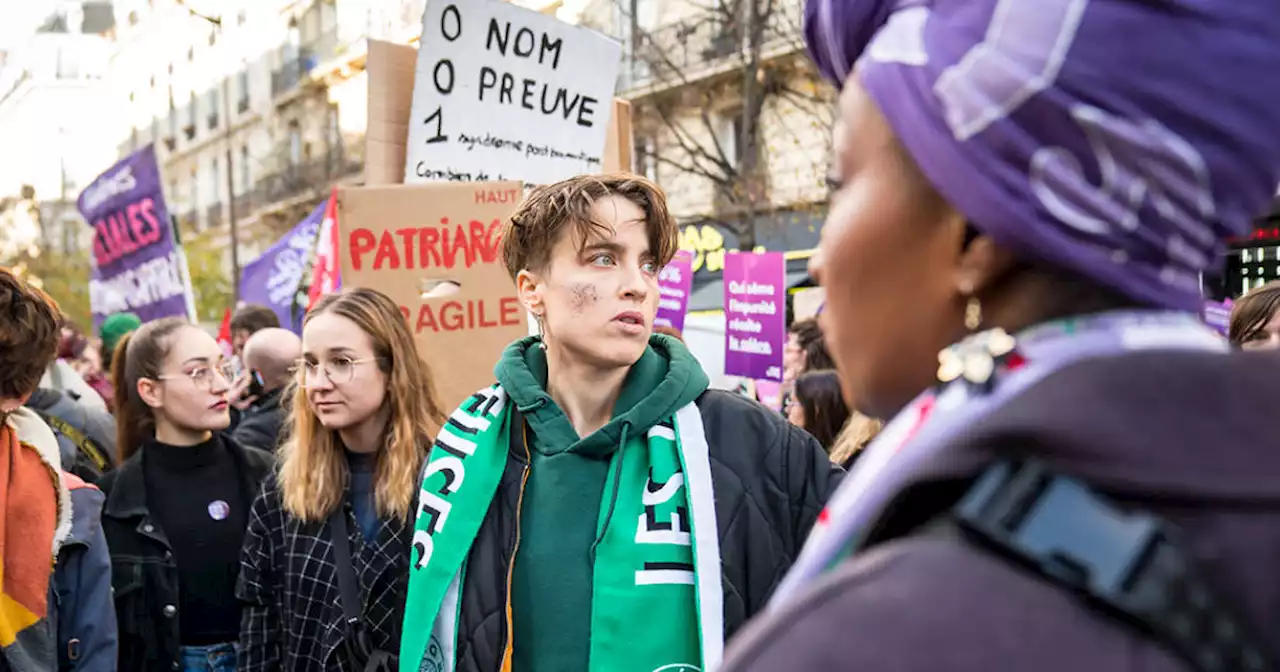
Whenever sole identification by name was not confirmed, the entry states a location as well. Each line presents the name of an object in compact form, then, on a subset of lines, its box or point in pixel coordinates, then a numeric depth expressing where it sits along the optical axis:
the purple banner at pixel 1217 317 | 4.83
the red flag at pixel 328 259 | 4.56
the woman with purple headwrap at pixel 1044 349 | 0.66
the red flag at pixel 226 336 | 7.54
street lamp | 27.57
